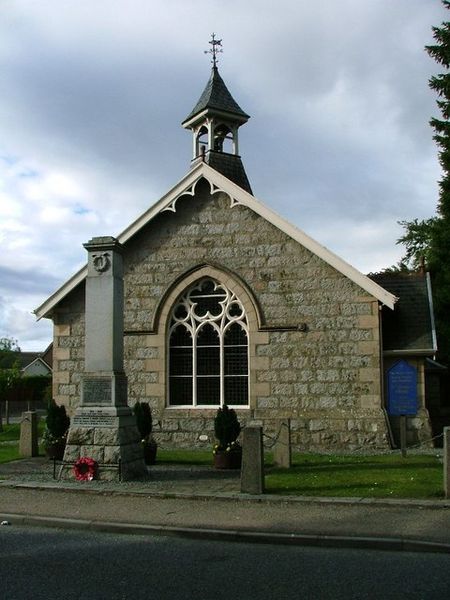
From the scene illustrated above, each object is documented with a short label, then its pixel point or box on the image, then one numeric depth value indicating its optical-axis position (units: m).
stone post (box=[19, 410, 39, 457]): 16.11
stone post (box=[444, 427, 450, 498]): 9.78
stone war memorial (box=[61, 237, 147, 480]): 11.95
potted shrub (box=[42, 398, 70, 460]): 15.00
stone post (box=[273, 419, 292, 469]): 13.17
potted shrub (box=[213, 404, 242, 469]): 13.67
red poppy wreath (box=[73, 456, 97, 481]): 11.78
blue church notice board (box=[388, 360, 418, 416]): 16.08
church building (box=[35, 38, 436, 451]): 16.48
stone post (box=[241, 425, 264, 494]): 10.44
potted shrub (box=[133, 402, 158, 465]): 14.52
